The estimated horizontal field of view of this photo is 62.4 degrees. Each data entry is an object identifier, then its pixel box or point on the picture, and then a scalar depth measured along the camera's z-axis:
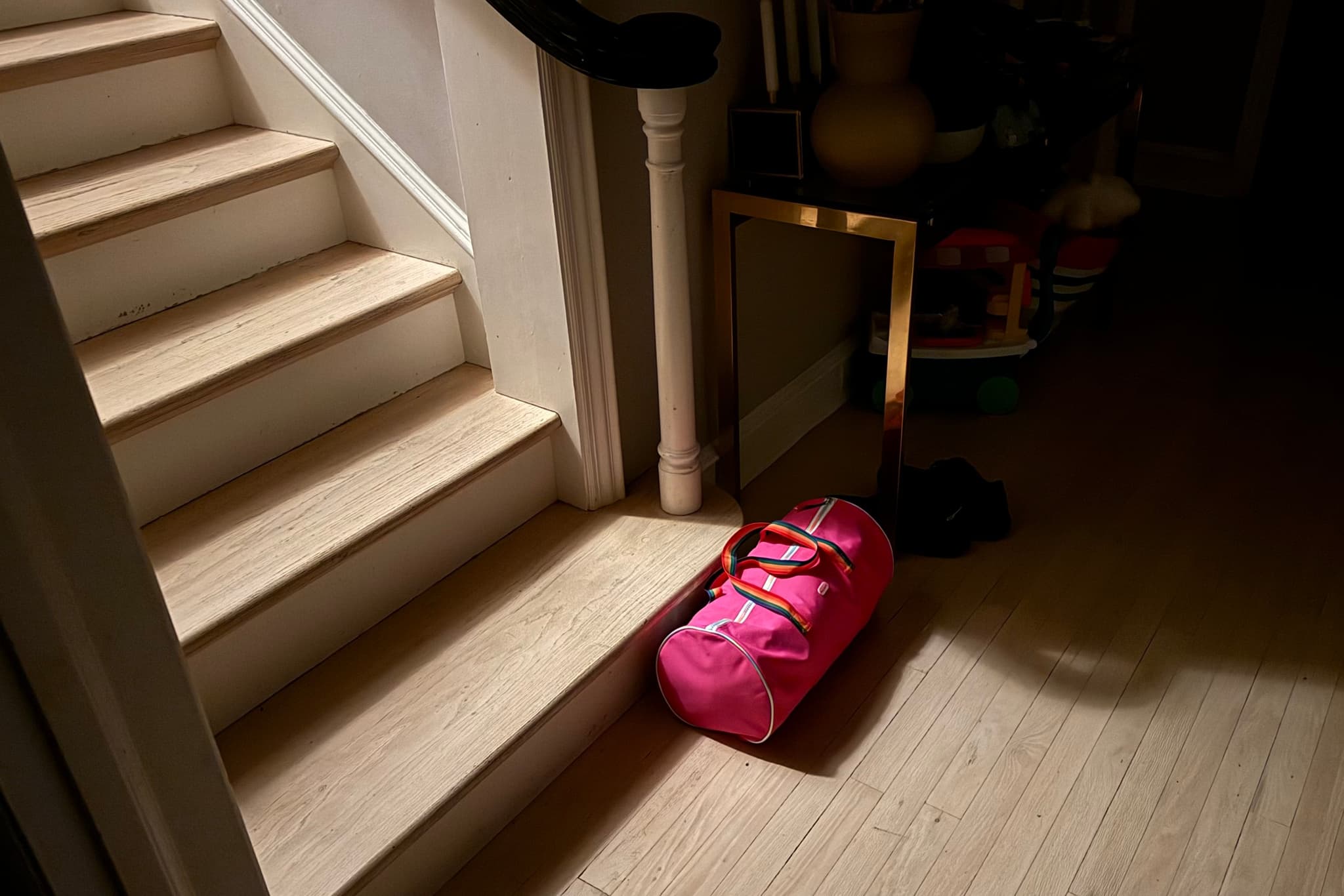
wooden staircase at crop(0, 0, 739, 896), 1.52
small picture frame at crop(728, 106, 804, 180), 1.89
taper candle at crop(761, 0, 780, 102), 1.87
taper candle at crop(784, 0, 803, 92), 1.97
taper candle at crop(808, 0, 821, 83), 2.01
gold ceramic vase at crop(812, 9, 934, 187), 1.81
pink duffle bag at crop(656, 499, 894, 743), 1.67
